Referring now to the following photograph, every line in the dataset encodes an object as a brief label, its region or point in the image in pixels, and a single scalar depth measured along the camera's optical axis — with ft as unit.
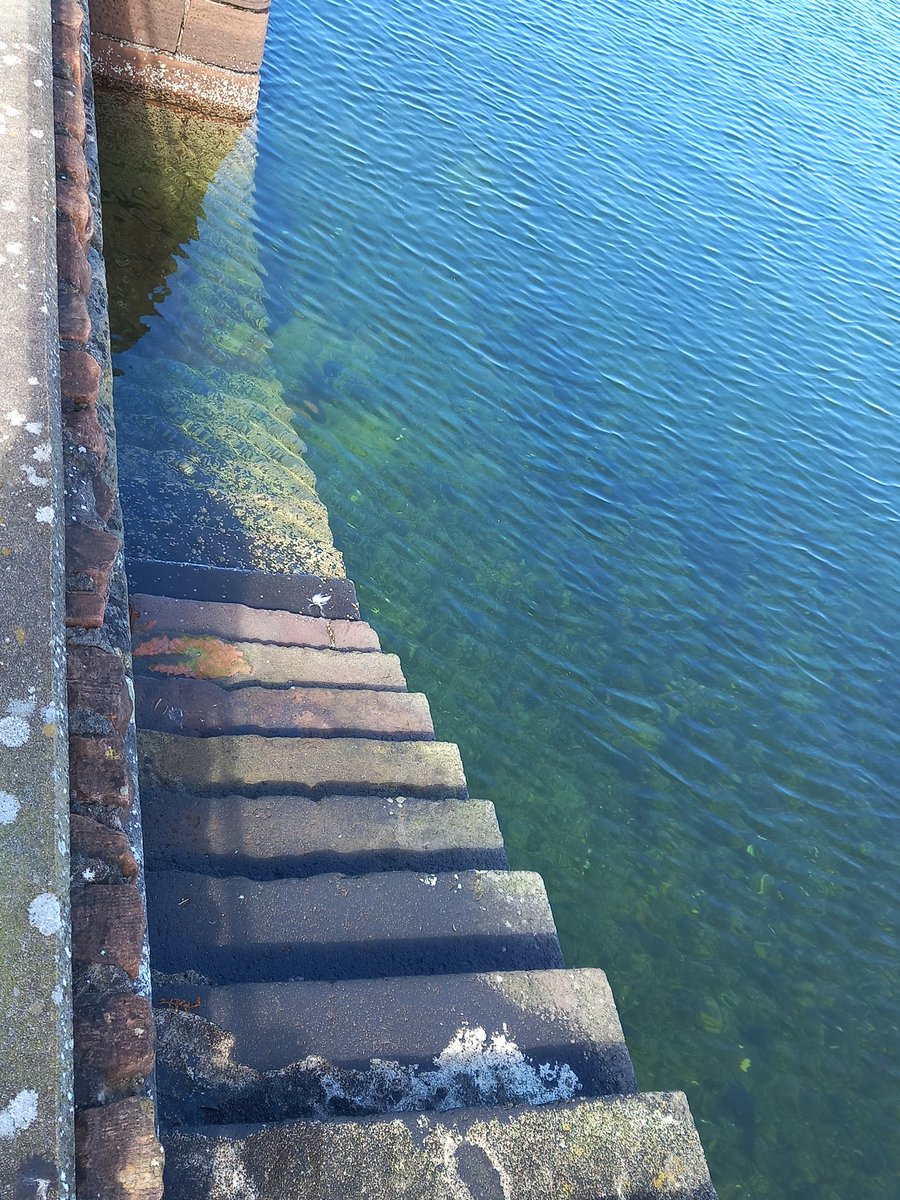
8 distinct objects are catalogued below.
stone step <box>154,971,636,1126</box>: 9.61
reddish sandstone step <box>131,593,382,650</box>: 16.60
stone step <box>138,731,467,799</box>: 13.29
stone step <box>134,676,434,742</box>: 14.60
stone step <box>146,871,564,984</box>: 11.18
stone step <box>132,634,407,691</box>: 16.06
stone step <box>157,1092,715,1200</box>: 8.43
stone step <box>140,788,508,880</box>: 12.33
